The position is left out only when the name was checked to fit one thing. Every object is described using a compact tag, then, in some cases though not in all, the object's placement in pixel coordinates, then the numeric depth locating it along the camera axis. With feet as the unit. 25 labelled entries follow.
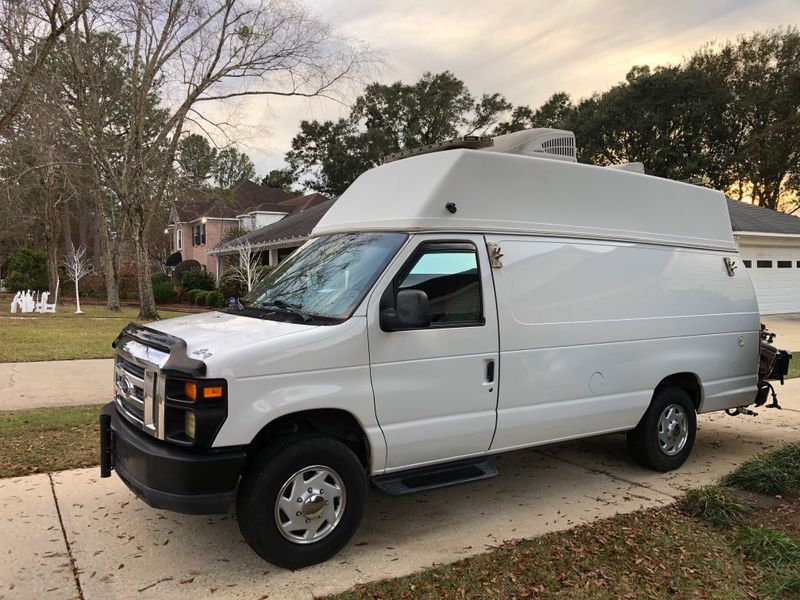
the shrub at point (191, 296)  104.98
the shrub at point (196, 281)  112.78
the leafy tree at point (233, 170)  190.19
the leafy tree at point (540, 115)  143.54
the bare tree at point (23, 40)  39.68
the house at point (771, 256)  73.82
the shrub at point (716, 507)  14.76
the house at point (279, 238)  91.56
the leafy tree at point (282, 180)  174.29
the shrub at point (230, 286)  92.40
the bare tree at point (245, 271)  78.22
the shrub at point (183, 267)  127.24
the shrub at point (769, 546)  12.77
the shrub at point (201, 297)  99.25
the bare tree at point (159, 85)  69.21
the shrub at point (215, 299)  93.96
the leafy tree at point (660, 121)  117.08
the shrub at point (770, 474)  16.81
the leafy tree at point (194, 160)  86.69
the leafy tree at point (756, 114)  111.34
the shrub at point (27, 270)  124.57
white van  11.76
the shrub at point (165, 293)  110.22
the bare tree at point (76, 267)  83.20
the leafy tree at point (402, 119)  147.33
